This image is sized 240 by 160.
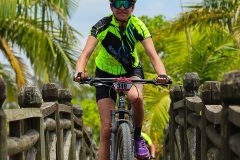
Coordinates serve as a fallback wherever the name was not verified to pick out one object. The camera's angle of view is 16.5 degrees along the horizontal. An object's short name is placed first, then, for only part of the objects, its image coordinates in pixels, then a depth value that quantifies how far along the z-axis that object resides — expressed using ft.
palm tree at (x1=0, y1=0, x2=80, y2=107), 64.27
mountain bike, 22.22
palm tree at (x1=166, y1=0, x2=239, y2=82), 61.78
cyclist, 24.85
